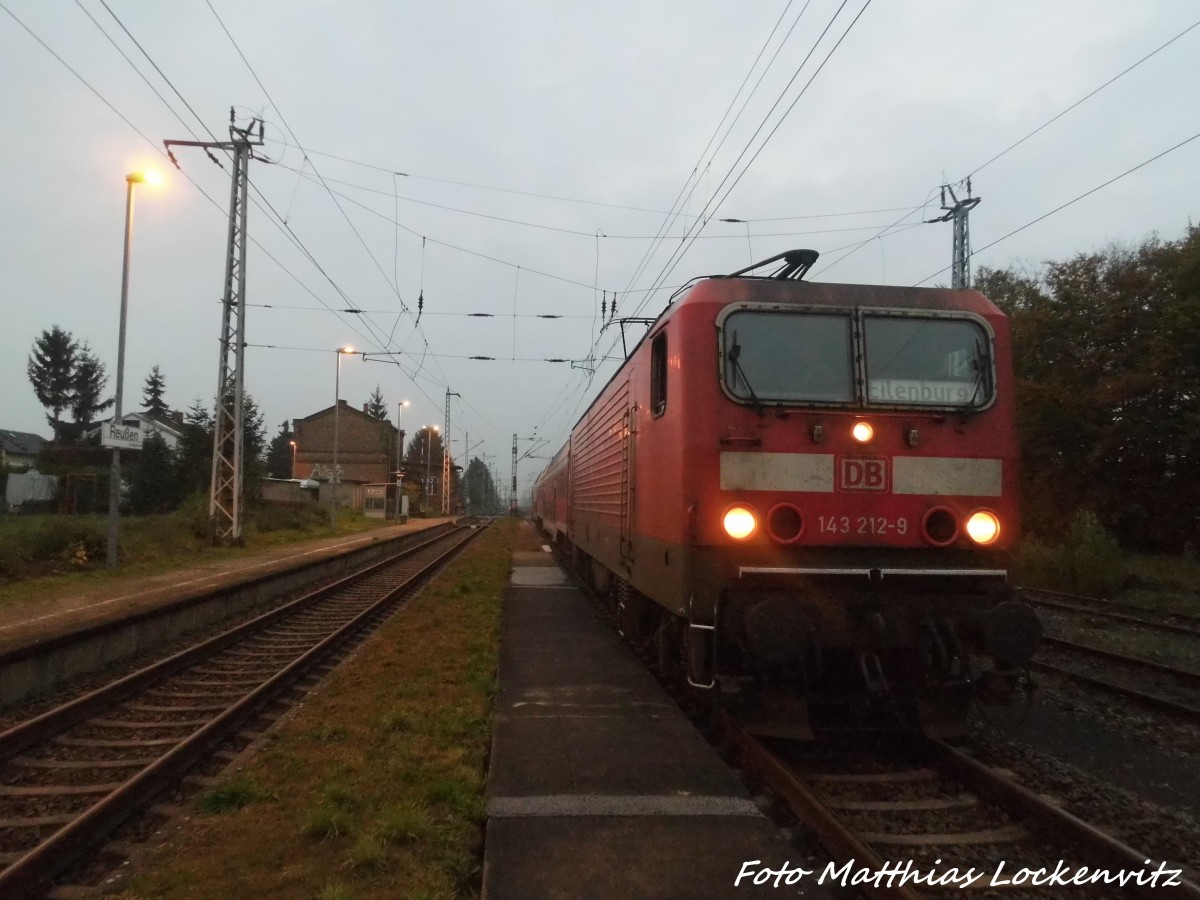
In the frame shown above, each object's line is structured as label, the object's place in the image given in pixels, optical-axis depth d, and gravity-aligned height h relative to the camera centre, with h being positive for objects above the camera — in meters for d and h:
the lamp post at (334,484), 35.06 +0.57
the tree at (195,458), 36.84 +1.62
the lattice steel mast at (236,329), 21.22 +4.12
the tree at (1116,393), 21.48 +3.00
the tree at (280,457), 92.06 +4.36
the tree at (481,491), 128.50 +1.53
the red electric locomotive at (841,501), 5.54 +0.03
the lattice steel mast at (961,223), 25.92 +8.50
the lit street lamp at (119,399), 16.61 +1.85
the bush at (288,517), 30.70 -0.75
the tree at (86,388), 66.44 +8.10
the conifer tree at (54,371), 65.75 +9.28
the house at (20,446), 52.94 +3.02
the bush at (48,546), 15.91 -1.00
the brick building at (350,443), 80.94 +5.23
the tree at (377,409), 107.12 +11.04
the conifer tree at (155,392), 81.56 +9.69
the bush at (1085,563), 17.17 -1.10
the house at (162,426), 52.16 +4.92
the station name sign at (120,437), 16.44 +1.12
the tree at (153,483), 36.38 +0.52
